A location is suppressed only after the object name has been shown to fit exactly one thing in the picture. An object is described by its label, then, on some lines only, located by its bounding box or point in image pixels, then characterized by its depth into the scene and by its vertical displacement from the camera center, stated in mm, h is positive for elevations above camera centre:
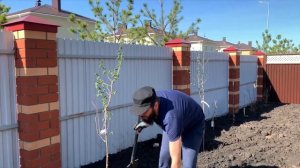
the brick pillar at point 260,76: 10756 -404
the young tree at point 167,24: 14124 +2573
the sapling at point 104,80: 3976 -206
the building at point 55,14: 16745 +3875
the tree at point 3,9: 9318 +2297
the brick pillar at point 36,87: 2923 -236
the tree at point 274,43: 26520 +2514
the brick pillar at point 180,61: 5698 +153
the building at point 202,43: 34358 +3582
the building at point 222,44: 38774 +3779
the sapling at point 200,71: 6530 -102
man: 2027 -475
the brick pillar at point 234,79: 8281 -413
